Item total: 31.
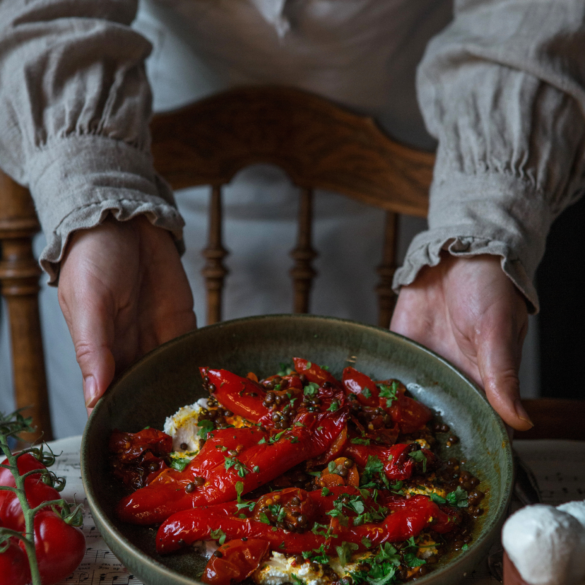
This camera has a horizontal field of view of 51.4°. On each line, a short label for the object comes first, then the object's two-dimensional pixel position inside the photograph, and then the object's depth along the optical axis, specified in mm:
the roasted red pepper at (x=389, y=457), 798
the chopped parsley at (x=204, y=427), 874
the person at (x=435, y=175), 963
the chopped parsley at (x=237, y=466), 773
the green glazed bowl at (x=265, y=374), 647
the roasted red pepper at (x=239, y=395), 903
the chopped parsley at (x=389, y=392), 892
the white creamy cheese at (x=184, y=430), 867
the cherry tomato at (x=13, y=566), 628
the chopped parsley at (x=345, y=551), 675
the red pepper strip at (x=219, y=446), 800
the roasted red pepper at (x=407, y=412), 885
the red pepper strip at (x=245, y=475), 741
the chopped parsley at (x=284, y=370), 994
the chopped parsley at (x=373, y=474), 799
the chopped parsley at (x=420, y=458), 818
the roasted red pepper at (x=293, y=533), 700
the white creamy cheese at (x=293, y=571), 658
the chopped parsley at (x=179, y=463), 833
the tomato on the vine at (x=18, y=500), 698
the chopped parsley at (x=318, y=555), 678
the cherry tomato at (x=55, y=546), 663
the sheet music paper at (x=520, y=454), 724
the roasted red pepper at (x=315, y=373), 943
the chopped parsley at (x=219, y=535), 696
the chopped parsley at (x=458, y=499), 765
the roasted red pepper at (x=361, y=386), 915
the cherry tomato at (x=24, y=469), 754
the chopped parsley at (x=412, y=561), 675
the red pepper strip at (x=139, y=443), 804
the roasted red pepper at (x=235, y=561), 642
